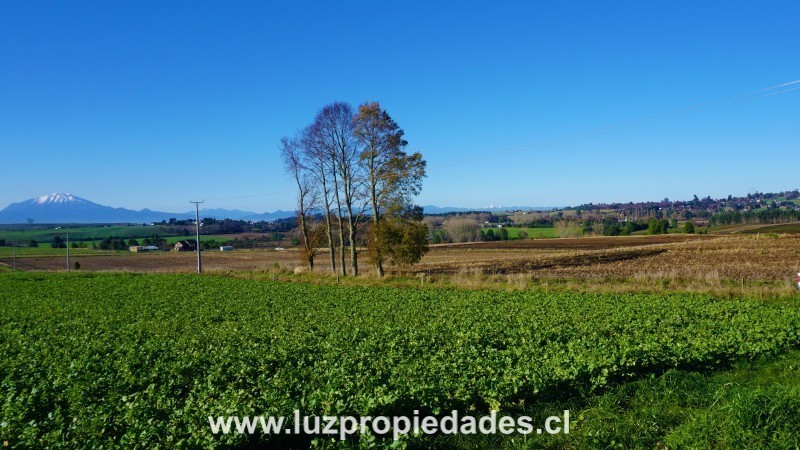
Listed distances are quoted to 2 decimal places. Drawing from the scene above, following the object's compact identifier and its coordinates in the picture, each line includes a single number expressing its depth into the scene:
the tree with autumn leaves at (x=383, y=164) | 35.38
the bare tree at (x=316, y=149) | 38.00
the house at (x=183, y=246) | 116.92
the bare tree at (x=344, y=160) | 37.47
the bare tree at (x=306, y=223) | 44.08
